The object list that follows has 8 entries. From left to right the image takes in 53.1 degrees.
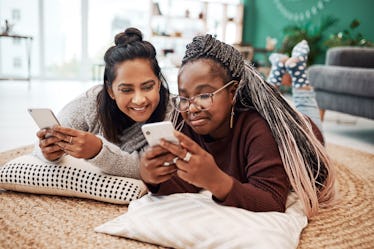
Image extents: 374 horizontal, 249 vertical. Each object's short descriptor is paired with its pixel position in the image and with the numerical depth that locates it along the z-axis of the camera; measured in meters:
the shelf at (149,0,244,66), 6.36
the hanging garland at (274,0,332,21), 5.05
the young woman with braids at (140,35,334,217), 0.95
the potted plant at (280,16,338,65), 4.89
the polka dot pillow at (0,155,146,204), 1.24
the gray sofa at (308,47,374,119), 2.39
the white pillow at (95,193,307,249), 0.89
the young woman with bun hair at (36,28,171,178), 1.19
